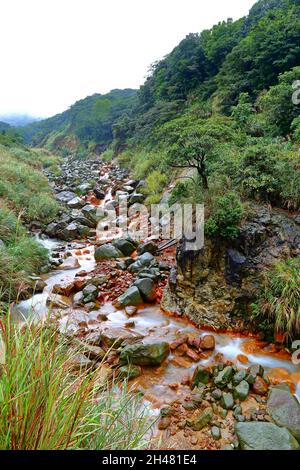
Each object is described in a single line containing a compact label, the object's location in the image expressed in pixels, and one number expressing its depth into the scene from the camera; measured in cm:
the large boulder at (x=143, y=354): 402
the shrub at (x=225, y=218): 472
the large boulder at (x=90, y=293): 589
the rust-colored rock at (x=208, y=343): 430
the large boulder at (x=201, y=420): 311
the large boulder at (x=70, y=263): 762
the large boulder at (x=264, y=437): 272
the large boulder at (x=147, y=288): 579
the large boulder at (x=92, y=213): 1124
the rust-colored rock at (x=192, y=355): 420
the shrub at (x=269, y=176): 512
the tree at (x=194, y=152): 554
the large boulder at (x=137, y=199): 1193
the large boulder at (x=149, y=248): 771
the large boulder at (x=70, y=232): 959
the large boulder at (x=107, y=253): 786
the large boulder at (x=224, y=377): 360
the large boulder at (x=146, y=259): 699
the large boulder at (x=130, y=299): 572
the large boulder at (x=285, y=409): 299
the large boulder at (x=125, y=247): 809
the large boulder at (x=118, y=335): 443
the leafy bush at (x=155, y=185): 1121
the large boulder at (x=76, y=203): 1267
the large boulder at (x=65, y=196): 1350
